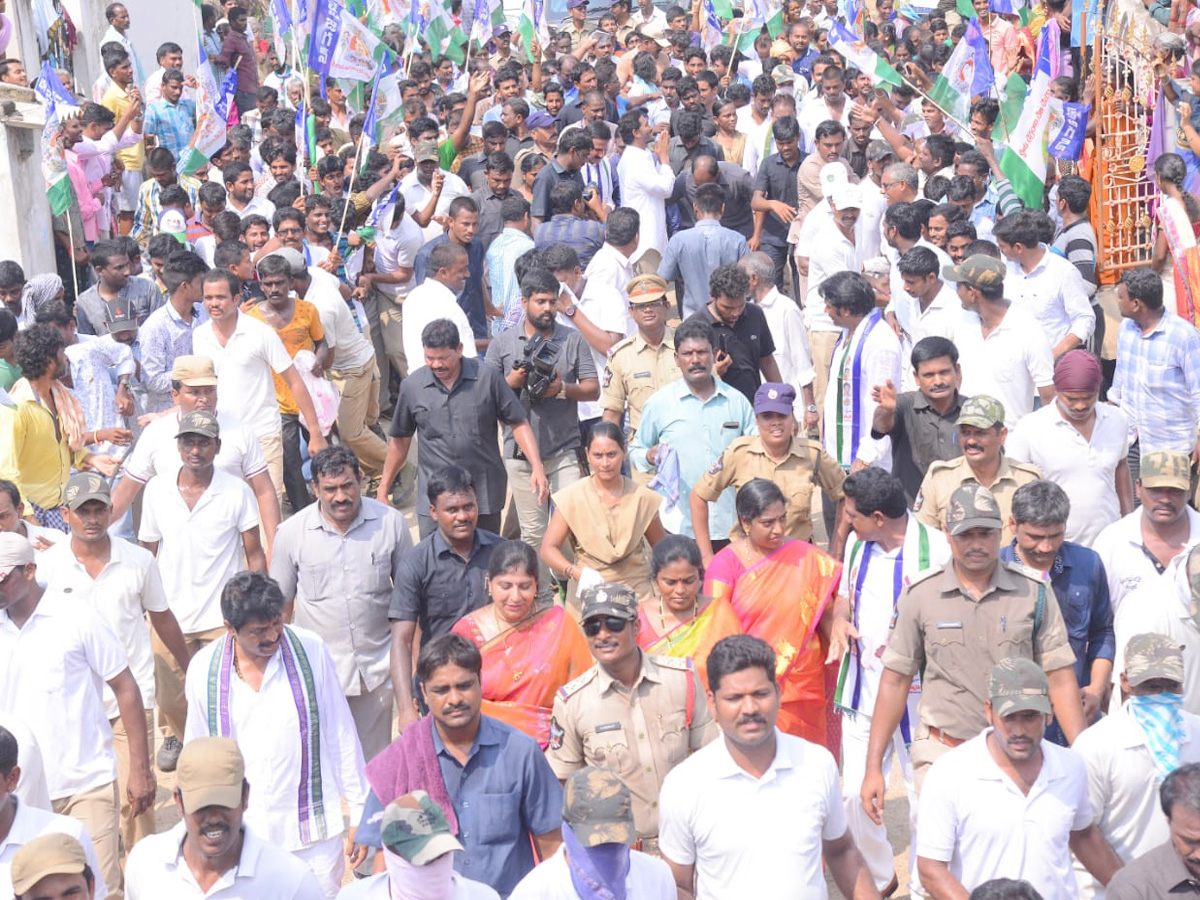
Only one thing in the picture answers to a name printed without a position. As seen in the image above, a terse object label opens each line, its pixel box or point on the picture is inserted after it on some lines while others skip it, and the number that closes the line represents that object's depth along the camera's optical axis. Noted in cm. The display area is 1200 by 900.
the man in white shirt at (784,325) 980
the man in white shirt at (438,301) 1016
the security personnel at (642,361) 896
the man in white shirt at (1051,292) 973
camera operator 905
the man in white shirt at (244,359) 931
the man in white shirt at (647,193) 1316
